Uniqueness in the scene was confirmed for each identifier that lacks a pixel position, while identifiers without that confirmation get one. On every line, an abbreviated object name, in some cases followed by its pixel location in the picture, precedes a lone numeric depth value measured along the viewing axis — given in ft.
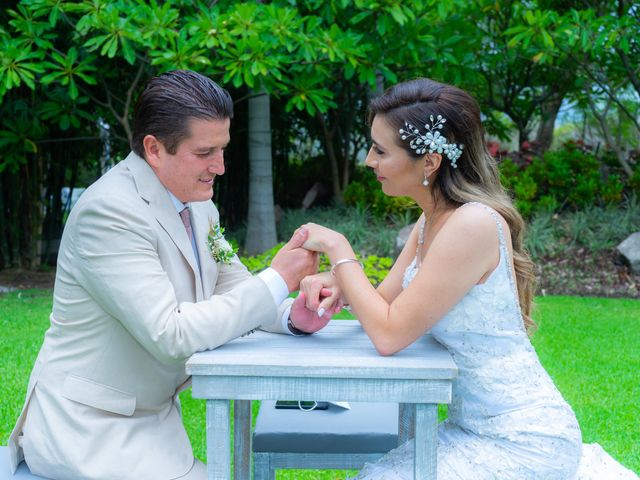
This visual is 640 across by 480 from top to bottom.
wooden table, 6.70
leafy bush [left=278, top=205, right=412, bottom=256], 31.96
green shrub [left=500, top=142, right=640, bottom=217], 33.45
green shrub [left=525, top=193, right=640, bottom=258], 31.76
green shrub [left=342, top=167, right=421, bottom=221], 33.99
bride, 7.66
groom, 7.40
